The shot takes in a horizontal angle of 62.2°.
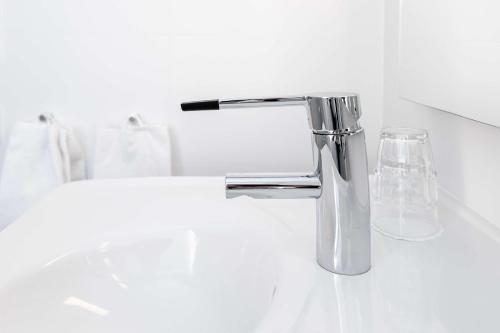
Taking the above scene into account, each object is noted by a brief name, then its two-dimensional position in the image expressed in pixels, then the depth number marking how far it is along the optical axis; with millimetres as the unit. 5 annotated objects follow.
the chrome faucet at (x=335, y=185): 500
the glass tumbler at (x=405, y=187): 614
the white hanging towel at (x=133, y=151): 917
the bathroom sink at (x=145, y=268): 569
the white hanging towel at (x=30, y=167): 906
